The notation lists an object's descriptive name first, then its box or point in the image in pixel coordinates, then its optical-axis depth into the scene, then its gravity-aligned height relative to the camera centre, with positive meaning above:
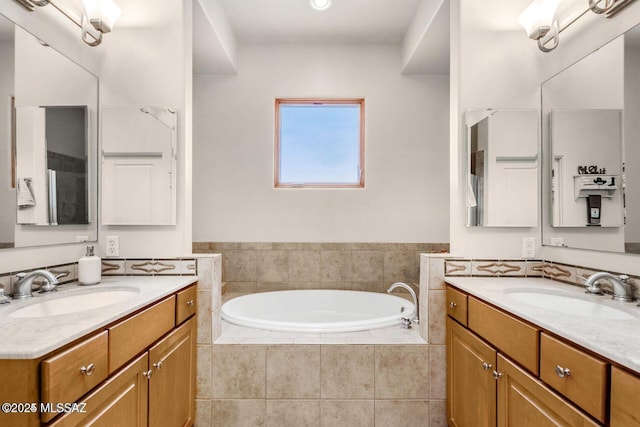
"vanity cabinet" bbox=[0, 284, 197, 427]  0.82 -0.53
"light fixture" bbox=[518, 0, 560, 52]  1.76 +1.02
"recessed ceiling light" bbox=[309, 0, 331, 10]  2.53 +1.58
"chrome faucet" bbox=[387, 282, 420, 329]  2.13 -0.69
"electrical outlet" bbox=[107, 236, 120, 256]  1.91 -0.19
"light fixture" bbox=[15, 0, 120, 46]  1.74 +1.01
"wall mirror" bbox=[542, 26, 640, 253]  1.46 +0.31
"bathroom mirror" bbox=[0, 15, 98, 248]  1.41 +0.32
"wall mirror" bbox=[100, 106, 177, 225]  1.92 +0.26
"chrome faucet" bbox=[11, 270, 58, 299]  1.34 -0.29
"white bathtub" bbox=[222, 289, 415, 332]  2.87 -0.82
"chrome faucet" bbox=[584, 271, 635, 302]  1.34 -0.29
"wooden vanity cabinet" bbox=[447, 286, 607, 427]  0.95 -0.58
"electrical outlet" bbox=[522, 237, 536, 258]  1.94 -0.20
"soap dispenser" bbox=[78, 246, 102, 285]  1.66 -0.29
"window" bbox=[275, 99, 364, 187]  3.27 +0.69
